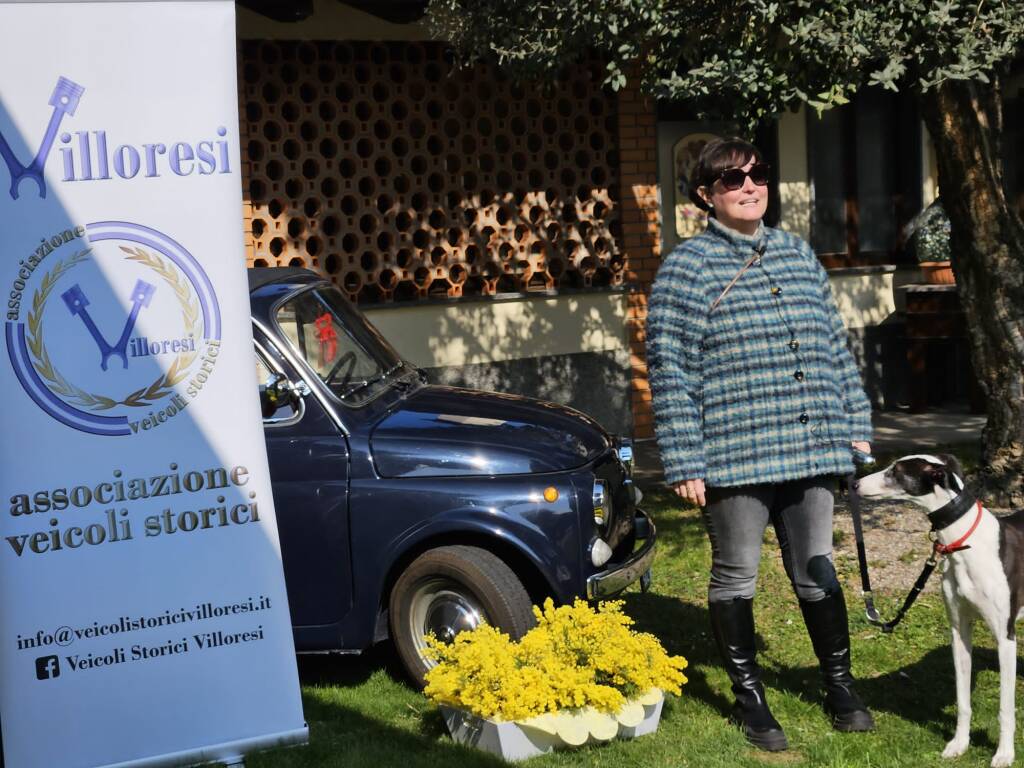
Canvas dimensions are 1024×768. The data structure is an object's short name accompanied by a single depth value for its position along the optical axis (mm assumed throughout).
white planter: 5301
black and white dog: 5039
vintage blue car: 5977
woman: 5270
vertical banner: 4332
